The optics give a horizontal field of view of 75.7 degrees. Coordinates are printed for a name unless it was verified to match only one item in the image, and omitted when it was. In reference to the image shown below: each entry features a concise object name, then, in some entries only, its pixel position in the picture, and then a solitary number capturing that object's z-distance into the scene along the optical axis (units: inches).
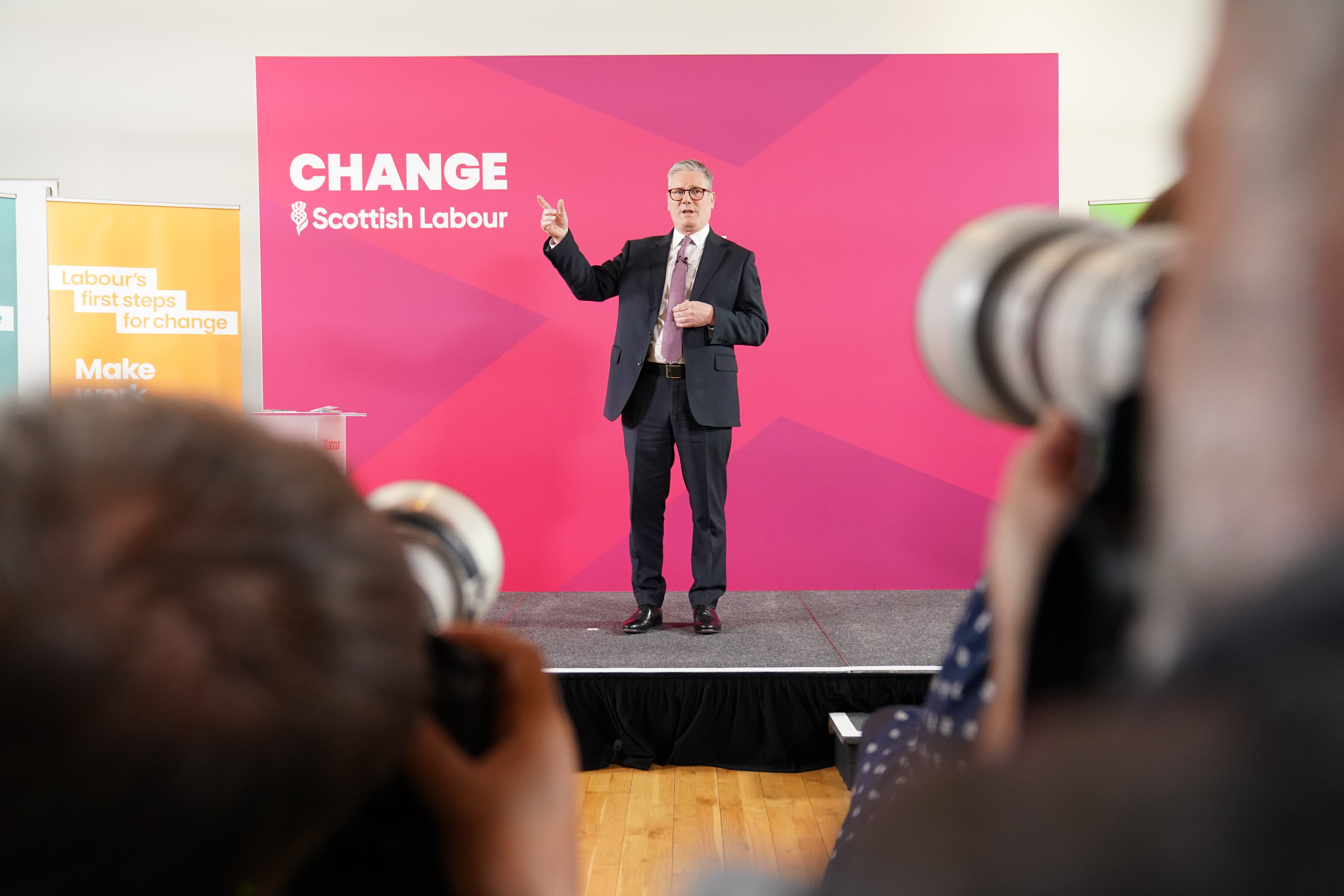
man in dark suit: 118.5
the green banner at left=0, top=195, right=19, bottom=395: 123.1
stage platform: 99.6
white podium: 116.6
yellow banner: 127.4
